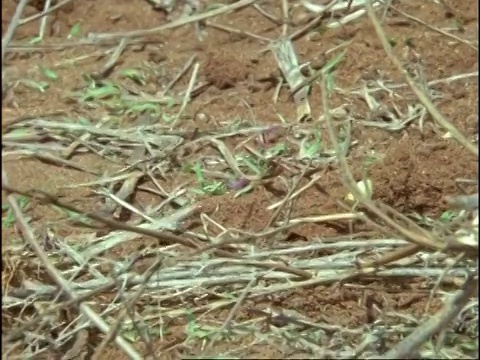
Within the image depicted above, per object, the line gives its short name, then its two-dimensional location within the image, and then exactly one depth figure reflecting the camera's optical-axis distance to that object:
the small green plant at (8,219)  3.13
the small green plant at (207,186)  3.34
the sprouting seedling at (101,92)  4.00
